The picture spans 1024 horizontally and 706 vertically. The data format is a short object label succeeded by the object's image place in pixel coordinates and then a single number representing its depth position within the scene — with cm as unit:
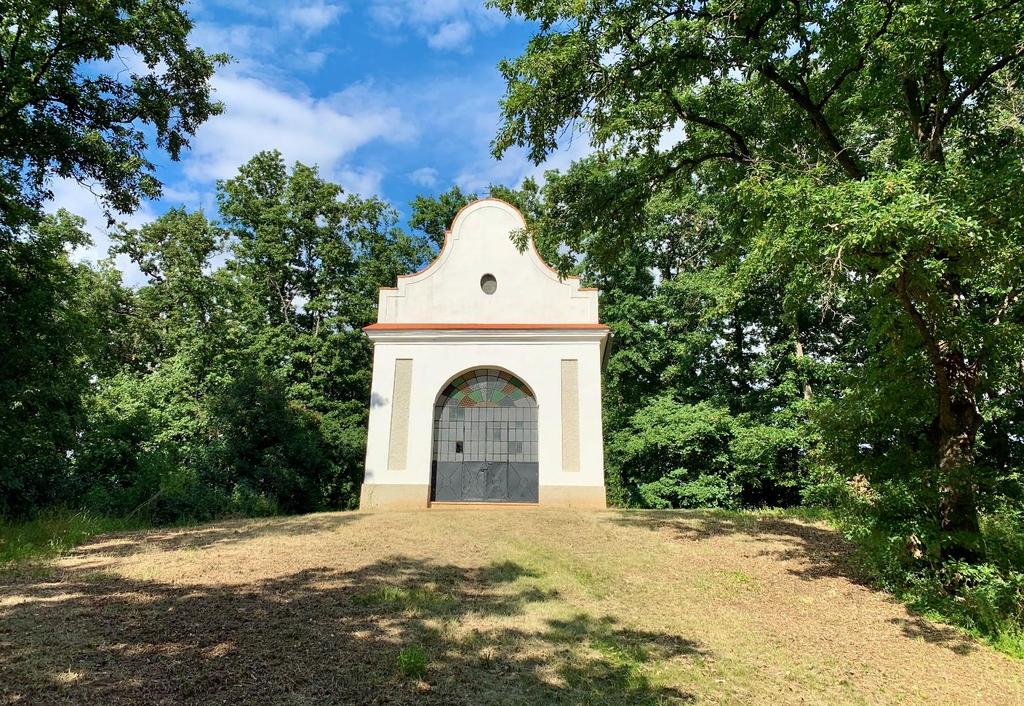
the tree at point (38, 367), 1103
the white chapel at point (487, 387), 1662
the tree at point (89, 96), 1101
